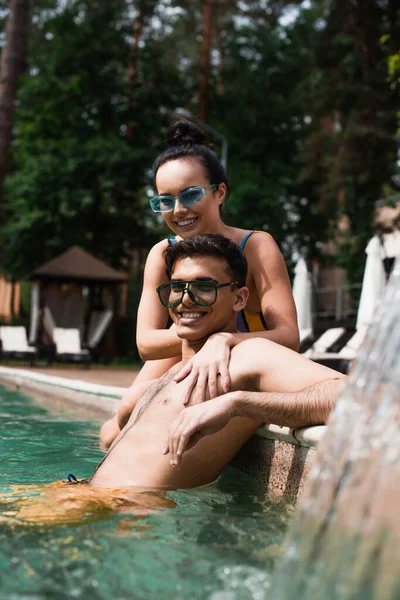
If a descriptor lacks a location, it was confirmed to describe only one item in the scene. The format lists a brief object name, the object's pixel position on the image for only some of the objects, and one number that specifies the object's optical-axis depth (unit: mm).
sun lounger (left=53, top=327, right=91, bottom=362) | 16016
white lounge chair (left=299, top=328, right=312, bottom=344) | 13352
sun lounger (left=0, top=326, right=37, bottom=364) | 16266
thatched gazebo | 18219
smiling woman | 3635
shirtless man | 2889
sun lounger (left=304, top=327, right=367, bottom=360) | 10836
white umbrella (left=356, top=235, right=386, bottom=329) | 11609
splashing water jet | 1746
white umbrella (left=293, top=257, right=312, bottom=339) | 13641
